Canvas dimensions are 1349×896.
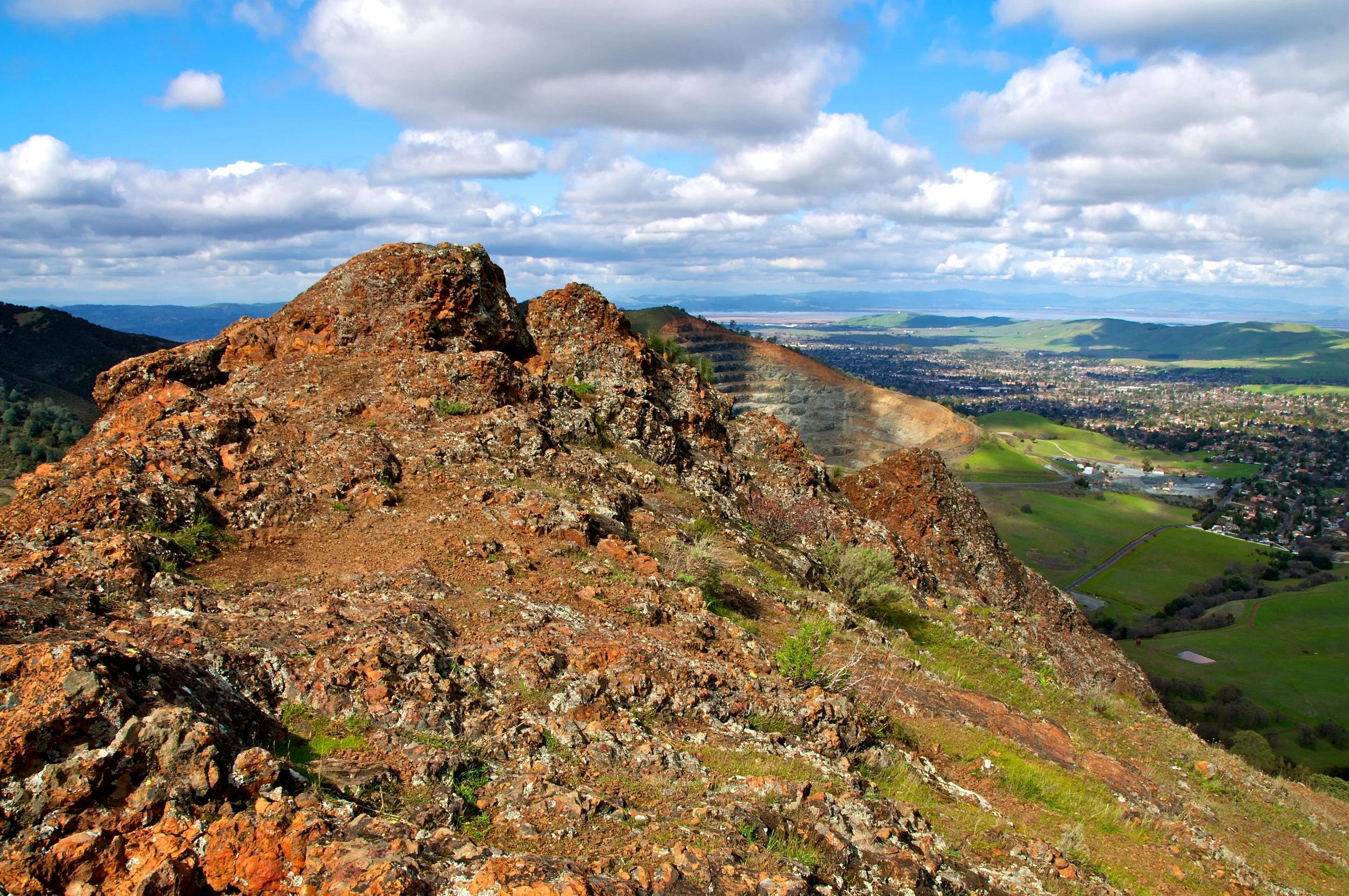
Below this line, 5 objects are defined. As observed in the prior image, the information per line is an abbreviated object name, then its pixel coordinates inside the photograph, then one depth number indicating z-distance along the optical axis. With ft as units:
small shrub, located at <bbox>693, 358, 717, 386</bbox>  87.82
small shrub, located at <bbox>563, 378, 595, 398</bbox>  56.70
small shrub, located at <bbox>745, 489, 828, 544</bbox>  56.34
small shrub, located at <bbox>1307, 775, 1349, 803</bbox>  59.41
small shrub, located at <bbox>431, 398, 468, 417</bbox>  43.45
